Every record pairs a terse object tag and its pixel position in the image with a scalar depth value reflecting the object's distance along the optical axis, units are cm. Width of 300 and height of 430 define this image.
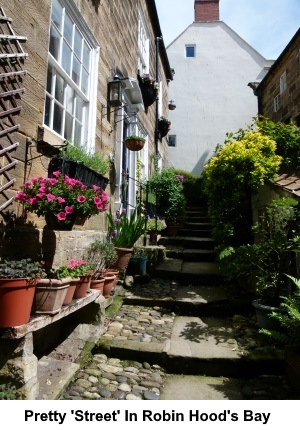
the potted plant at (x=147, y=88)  790
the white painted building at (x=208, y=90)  1599
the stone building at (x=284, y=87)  927
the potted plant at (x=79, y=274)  268
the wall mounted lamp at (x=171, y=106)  1378
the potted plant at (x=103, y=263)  366
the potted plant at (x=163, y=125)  1057
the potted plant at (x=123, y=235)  470
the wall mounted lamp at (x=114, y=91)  504
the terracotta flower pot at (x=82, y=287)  281
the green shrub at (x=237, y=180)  442
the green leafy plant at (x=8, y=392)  188
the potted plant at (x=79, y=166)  305
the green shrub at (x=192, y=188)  1223
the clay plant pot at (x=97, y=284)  352
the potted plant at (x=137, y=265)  507
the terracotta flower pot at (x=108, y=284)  385
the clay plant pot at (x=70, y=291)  254
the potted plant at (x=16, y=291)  186
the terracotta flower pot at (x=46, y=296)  220
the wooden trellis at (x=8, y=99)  248
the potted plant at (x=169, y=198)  816
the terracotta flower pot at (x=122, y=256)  468
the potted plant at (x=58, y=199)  251
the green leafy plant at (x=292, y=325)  251
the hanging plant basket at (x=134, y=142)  570
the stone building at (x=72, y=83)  272
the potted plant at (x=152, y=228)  667
